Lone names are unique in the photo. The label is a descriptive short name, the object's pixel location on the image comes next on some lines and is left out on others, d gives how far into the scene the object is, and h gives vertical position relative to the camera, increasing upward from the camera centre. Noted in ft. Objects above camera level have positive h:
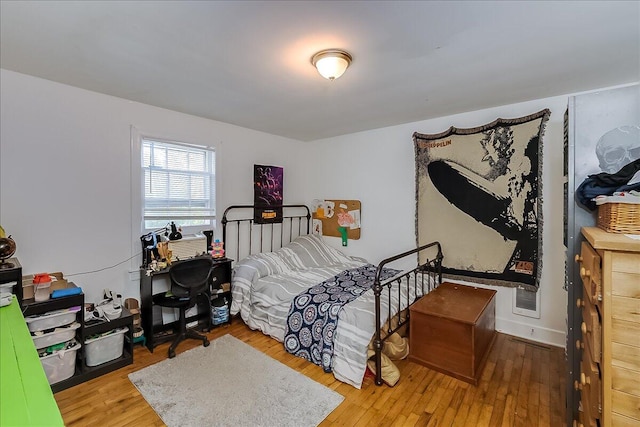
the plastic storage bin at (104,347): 7.46 -3.60
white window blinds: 9.77 +1.09
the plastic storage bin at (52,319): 6.54 -2.52
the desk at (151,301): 8.72 -2.91
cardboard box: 6.76 -1.79
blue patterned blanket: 7.87 -3.10
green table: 2.41 -1.72
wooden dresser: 3.30 -1.41
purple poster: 12.91 +0.94
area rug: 6.07 -4.32
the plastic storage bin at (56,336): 6.59 -2.93
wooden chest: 7.29 -3.30
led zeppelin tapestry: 9.09 +0.50
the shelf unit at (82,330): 6.61 -3.09
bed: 7.38 -2.46
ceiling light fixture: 5.95 +3.23
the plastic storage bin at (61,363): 6.75 -3.63
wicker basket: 3.76 -0.07
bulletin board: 13.39 -0.19
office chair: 8.52 -2.29
